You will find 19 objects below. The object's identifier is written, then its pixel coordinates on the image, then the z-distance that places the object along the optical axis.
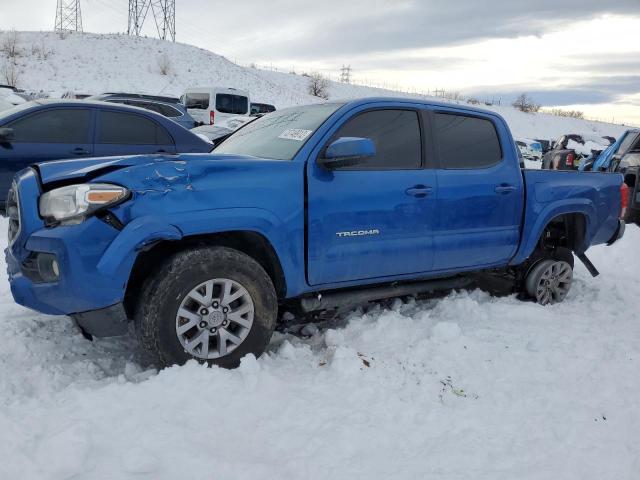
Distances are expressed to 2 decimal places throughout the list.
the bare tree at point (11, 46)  37.42
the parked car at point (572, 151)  12.17
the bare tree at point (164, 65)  39.69
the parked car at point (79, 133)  6.42
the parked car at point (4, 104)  10.71
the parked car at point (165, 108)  13.34
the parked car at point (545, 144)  28.93
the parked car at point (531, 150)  23.86
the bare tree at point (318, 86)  53.41
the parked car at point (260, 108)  23.60
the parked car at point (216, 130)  11.93
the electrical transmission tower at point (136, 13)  46.81
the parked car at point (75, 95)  18.30
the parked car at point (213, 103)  19.00
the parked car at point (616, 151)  9.01
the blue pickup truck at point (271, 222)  2.83
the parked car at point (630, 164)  8.17
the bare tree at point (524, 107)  59.59
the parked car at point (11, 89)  15.05
